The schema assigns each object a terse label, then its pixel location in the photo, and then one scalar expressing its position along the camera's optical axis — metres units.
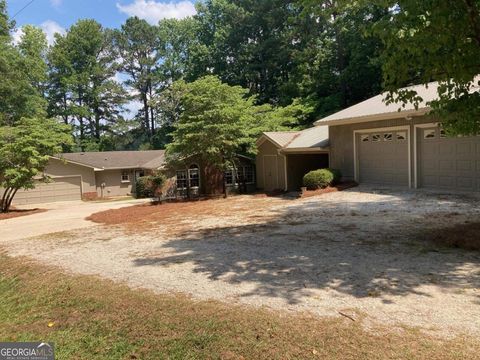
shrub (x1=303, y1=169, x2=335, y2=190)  17.53
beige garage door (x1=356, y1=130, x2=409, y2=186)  15.91
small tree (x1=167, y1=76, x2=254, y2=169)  19.97
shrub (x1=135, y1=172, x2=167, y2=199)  24.36
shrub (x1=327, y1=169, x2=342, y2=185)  17.95
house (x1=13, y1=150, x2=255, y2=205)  24.31
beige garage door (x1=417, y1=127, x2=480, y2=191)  13.48
